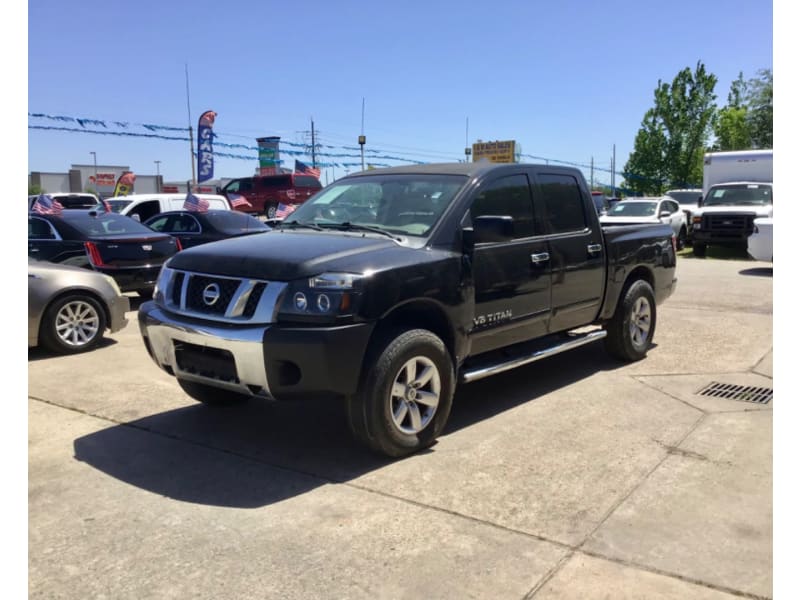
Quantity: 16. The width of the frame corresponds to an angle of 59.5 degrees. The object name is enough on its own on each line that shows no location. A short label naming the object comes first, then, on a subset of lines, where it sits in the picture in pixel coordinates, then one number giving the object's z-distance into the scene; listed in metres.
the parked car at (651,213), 20.17
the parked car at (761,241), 13.80
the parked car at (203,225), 12.13
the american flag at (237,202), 21.18
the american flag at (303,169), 35.94
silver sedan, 7.38
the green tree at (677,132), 48.53
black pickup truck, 4.06
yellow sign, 35.78
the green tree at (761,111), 52.16
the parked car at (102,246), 9.85
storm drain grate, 5.82
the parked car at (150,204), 16.50
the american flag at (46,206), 10.41
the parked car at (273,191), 32.66
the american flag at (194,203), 13.77
